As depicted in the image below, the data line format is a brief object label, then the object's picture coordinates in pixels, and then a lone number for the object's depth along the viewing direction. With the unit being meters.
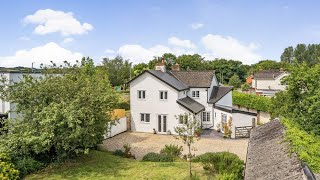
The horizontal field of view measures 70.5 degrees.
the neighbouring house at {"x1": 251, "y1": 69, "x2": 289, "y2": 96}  52.93
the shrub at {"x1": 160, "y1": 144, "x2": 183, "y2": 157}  19.19
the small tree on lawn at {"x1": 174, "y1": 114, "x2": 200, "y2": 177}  14.96
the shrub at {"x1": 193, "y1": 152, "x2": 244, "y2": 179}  12.48
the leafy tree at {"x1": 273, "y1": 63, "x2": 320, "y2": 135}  15.13
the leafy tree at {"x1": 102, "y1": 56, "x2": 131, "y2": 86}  51.43
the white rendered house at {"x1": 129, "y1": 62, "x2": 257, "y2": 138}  26.96
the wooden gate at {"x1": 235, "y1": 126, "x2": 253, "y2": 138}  25.84
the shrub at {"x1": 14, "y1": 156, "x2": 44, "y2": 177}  15.18
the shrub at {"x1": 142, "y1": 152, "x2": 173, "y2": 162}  18.19
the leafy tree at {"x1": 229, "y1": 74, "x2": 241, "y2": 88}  69.21
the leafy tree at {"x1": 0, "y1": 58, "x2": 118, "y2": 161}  14.96
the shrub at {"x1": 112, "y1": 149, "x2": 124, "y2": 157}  20.05
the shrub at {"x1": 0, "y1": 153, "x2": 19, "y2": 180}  13.89
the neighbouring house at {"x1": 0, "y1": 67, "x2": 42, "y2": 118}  19.21
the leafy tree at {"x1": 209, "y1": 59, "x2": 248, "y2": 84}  83.04
